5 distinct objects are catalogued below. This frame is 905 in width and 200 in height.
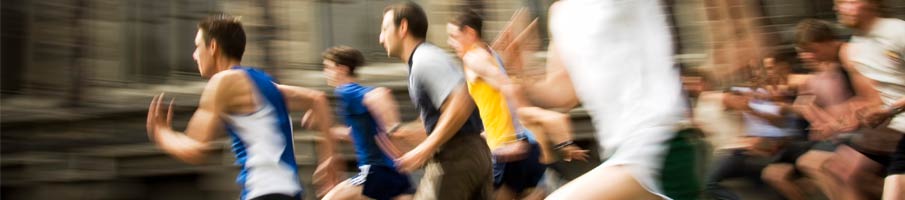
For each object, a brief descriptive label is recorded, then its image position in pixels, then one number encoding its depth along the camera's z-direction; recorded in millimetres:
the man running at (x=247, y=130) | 5195
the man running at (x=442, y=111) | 5711
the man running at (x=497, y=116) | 6648
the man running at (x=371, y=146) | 6719
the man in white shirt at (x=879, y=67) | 6402
